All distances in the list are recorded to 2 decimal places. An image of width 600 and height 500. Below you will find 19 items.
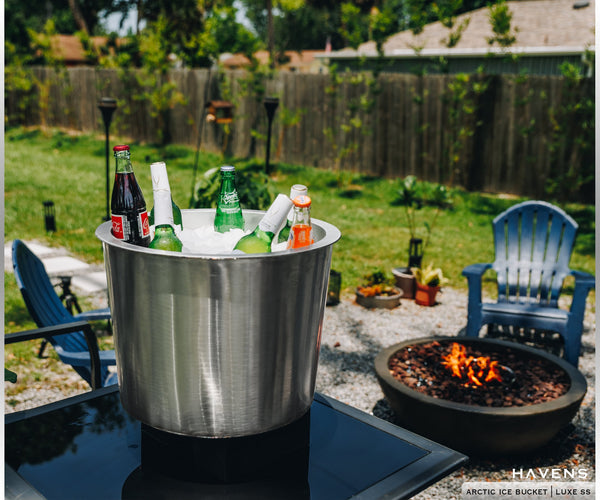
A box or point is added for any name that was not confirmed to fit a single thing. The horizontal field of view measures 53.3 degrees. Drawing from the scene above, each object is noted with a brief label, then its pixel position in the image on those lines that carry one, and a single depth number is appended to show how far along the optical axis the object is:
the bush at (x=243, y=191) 4.65
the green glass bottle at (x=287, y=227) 1.17
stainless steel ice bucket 0.95
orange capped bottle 1.12
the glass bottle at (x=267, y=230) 1.14
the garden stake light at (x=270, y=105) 4.98
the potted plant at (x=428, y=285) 5.25
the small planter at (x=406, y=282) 5.44
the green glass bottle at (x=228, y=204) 1.27
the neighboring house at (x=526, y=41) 13.51
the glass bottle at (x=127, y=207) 1.13
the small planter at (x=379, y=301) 5.15
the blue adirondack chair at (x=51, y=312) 2.62
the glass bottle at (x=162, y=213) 1.13
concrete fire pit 2.69
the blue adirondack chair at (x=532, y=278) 3.91
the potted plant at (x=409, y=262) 5.46
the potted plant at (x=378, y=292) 5.17
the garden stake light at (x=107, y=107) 4.67
